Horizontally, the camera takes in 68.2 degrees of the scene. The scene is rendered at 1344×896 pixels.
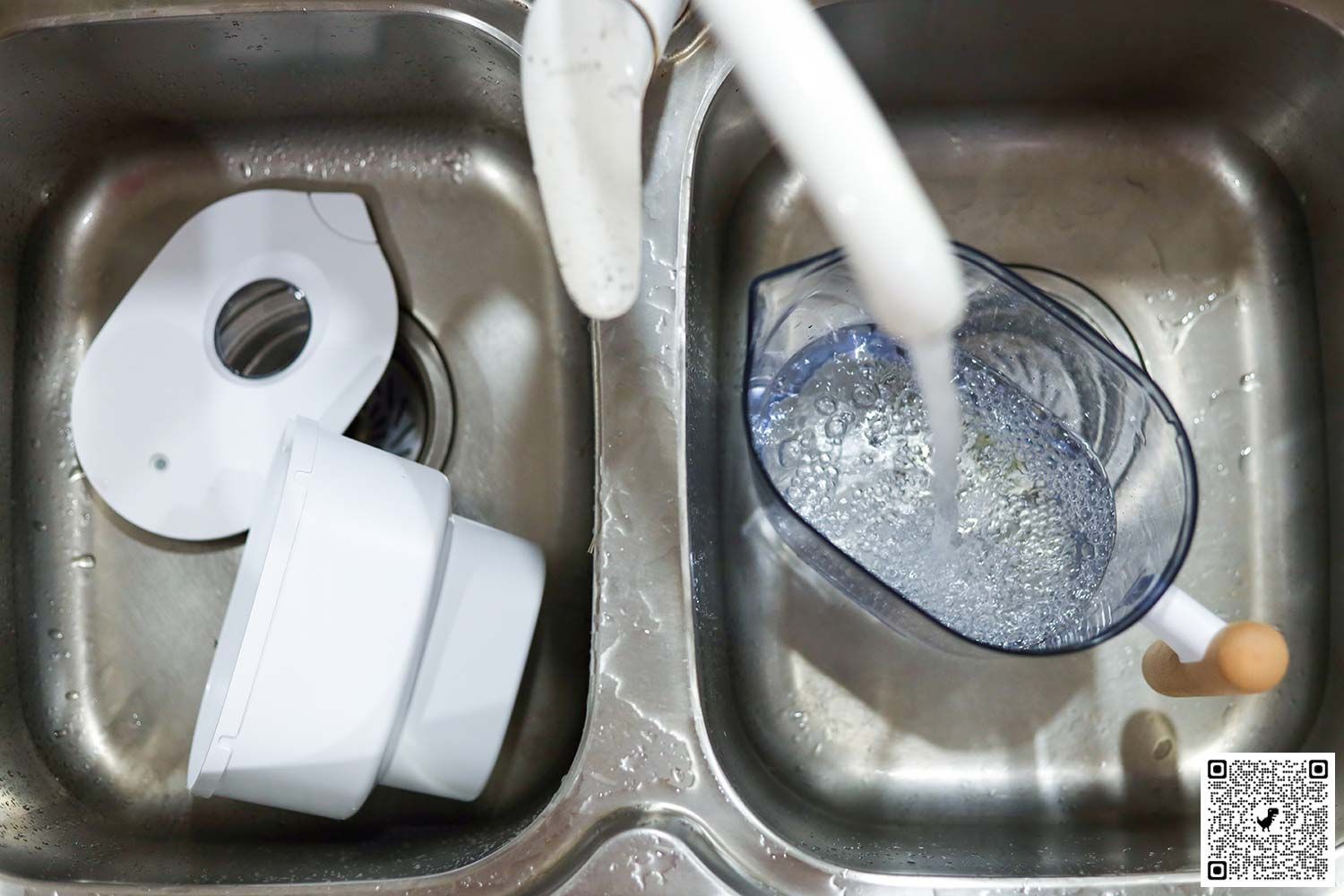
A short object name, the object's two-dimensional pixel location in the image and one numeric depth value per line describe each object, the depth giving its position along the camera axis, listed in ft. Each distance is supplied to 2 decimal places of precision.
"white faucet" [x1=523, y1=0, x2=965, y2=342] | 1.31
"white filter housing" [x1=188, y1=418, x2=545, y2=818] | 1.87
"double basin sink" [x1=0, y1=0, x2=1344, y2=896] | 2.31
